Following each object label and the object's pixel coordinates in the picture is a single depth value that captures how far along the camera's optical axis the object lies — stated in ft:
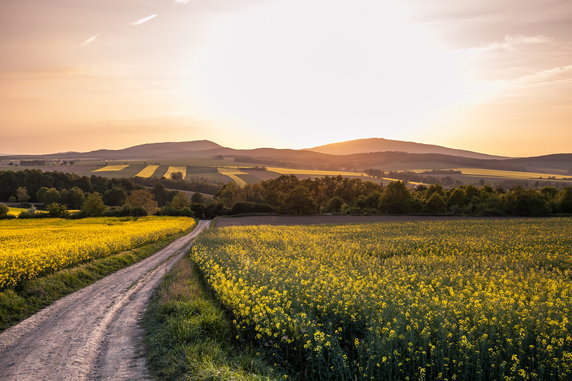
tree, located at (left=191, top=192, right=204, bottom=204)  383.71
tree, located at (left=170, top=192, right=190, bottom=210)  329.72
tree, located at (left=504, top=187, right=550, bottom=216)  233.55
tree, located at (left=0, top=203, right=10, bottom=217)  205.53
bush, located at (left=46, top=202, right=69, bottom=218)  227.20
